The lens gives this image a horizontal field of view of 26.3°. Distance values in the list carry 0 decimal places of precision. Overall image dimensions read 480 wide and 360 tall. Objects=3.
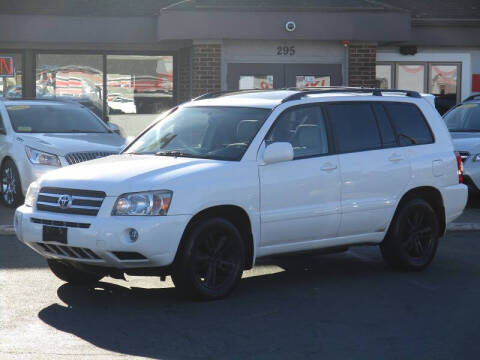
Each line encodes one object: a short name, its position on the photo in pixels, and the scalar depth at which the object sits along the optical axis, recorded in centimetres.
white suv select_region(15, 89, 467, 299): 769
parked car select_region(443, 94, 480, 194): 1476
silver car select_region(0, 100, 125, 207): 1369
